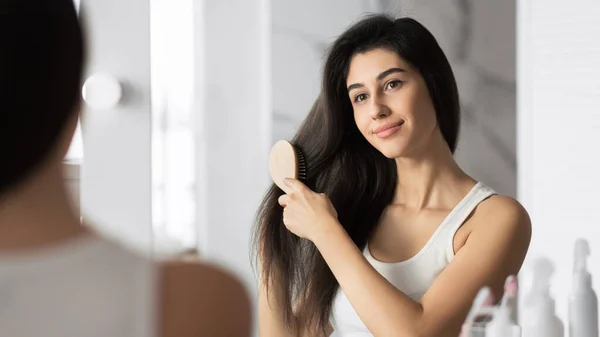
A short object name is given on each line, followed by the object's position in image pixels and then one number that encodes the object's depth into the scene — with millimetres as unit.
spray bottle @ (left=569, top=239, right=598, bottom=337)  1977
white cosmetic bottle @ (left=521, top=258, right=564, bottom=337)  1934
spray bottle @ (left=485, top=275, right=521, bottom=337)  1868
